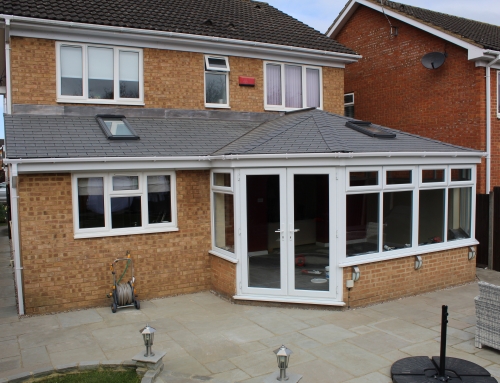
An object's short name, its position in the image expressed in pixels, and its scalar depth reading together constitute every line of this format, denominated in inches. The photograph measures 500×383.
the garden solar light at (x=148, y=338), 219.0
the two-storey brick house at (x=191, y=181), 319.9
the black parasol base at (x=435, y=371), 211.9
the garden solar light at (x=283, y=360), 195.9
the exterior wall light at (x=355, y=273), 322.0
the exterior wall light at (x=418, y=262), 358.6
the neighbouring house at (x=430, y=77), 462.3
